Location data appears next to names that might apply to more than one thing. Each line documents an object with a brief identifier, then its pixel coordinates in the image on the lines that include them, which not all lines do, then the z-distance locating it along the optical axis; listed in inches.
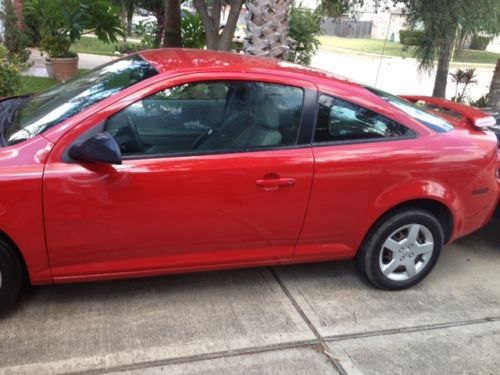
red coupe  112.6
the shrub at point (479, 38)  309.8
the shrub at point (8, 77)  249.1
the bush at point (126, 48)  556.7
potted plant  393.1
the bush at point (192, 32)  458.0
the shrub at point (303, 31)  486.0
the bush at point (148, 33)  557.3
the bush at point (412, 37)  291.9
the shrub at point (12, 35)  406.0
